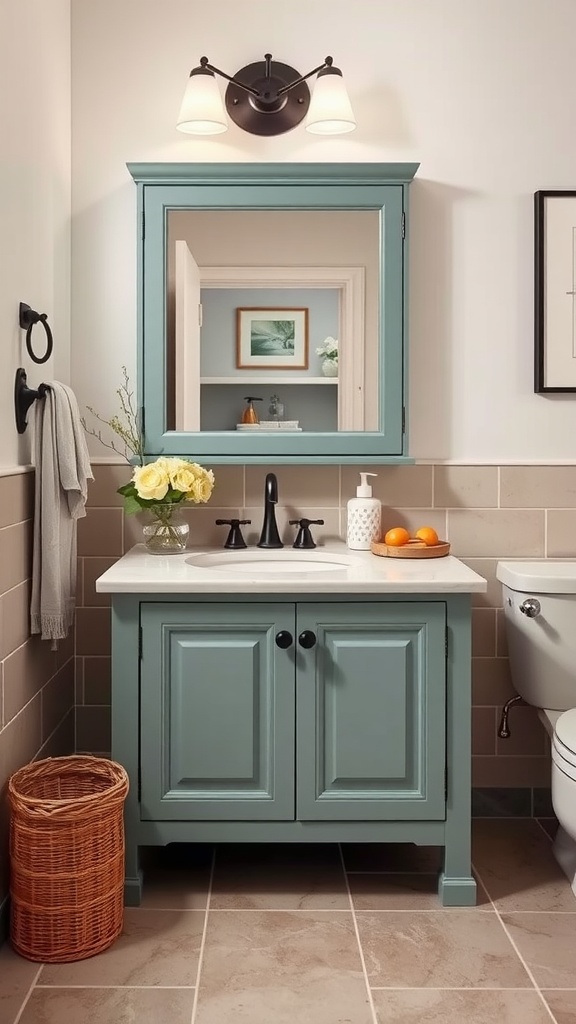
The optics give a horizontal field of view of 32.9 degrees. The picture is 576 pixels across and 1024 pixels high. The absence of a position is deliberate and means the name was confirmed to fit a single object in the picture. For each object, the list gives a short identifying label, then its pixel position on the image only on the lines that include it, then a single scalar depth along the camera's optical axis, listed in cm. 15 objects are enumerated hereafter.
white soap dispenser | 258
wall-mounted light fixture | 252
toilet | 240
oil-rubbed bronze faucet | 261
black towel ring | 219
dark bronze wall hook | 219
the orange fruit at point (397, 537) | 249
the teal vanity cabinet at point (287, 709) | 216
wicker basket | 194
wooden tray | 247
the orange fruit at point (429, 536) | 250
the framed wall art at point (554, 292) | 262
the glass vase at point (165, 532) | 248
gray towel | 225
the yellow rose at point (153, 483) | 239
